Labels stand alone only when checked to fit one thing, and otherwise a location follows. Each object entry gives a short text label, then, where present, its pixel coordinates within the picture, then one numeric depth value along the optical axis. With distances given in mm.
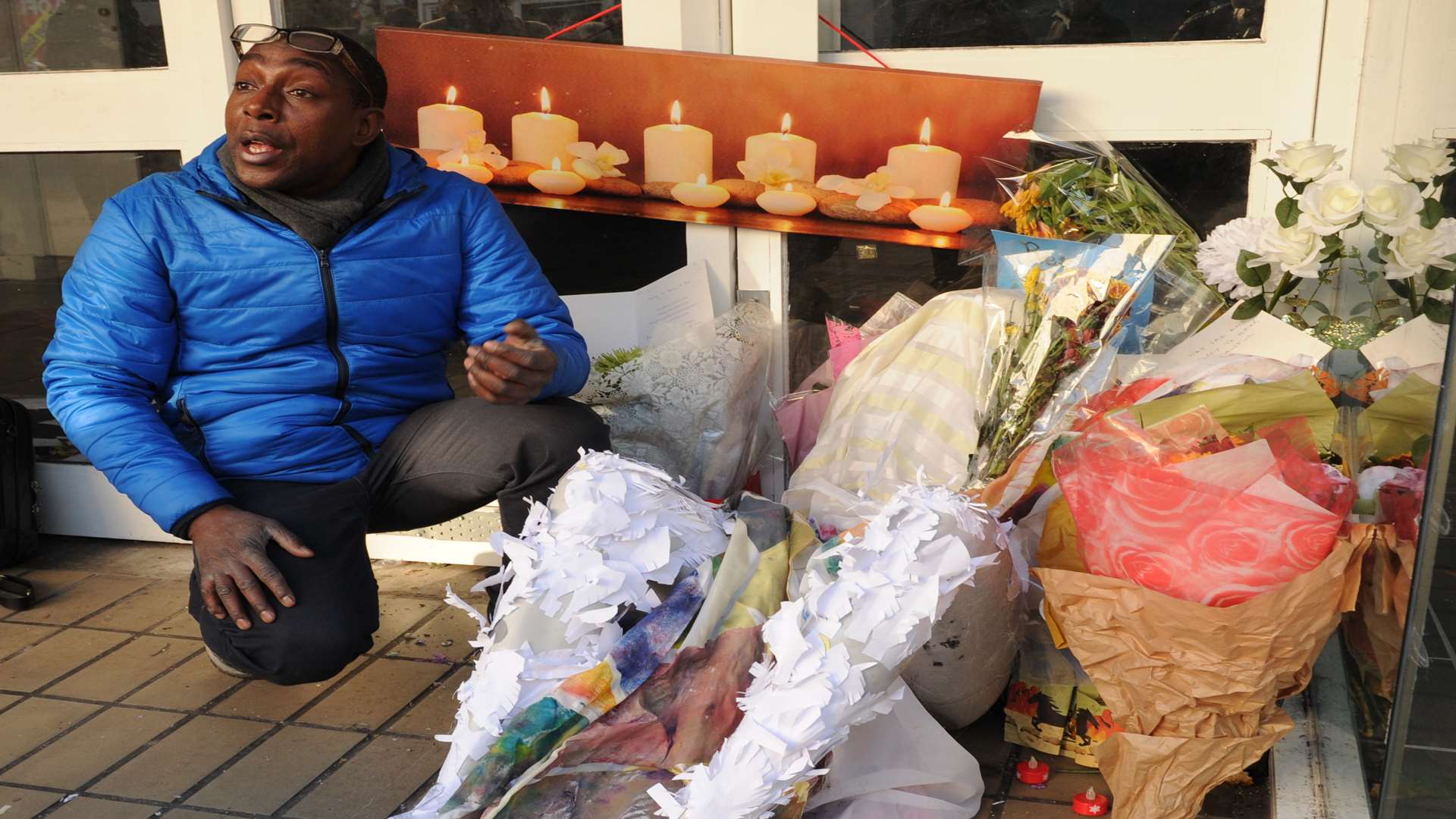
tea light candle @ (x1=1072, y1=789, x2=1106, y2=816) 2031
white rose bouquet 1931
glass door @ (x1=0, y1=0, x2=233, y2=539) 3281
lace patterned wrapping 2729
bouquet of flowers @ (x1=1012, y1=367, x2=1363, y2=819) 1808
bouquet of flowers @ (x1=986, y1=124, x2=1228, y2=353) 2320
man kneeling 2242
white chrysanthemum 2422
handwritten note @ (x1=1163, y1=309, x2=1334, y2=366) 2373
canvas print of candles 2852
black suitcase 3291
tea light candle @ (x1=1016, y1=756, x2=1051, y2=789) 2139
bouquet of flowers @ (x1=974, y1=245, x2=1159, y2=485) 2123
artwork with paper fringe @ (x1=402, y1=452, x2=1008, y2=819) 1649
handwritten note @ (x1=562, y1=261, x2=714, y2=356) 3033
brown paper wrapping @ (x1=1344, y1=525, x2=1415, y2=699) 1800
